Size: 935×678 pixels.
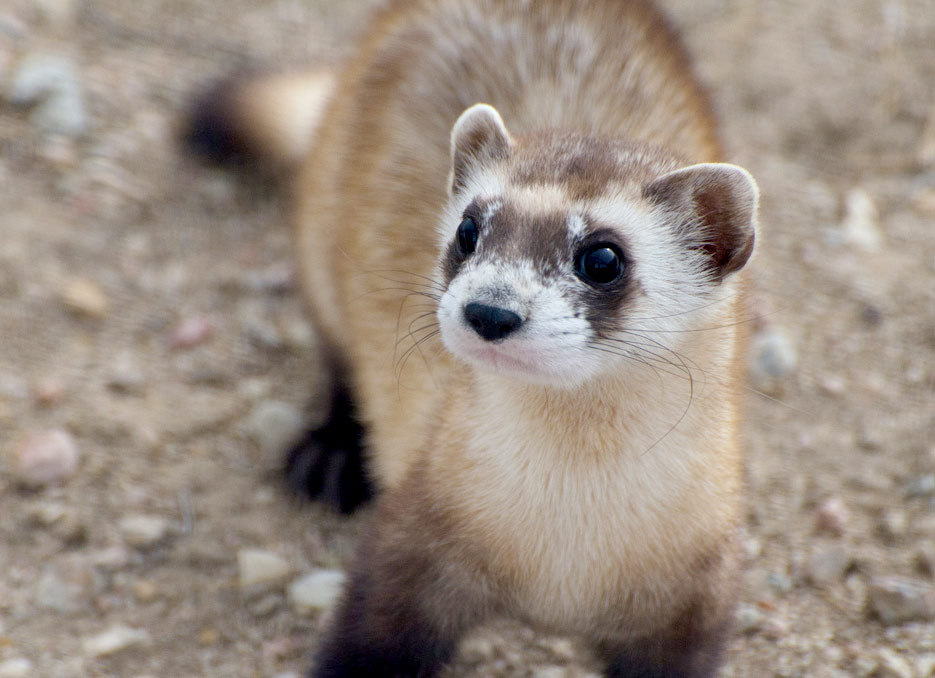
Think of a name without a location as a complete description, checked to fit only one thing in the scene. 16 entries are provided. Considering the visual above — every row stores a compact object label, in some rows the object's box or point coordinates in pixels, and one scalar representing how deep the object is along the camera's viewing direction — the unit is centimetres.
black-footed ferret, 354
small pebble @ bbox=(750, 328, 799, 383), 629
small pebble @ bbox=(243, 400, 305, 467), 597
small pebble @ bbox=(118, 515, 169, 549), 530
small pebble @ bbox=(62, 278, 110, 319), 632
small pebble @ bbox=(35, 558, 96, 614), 493
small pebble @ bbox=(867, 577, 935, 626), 482
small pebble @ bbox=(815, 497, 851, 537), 537
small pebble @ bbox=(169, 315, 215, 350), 637
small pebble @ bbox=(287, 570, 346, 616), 504
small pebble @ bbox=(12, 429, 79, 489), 542
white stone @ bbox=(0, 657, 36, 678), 450
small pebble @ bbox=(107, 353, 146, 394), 604
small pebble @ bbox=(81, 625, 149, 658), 468
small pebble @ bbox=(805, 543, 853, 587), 514
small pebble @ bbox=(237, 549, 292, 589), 513
